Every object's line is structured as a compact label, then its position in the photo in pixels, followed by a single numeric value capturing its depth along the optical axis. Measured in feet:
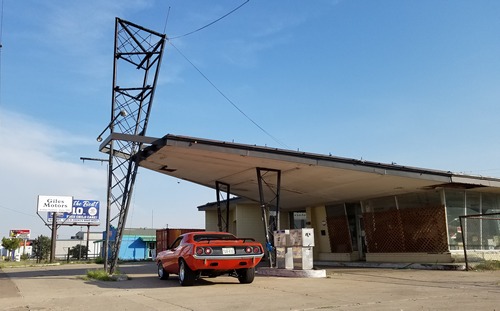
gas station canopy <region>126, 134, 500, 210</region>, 44.16
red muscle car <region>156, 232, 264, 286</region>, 34.96
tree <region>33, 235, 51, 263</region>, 204.39
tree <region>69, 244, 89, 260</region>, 171.48
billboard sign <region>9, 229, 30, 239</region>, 223.59
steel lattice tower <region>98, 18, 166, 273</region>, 50.78
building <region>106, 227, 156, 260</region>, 157.07
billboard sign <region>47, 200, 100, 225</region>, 160.56
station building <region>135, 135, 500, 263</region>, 46.50
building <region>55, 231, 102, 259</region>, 270.26
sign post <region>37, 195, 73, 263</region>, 149.04
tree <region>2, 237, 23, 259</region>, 191.67
